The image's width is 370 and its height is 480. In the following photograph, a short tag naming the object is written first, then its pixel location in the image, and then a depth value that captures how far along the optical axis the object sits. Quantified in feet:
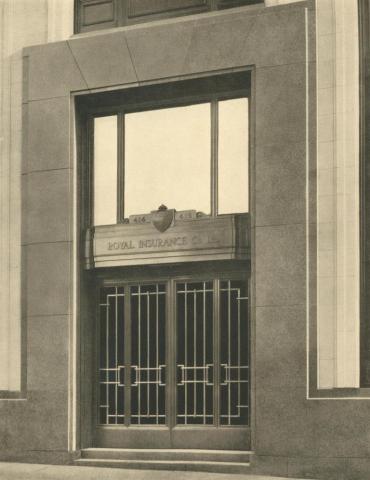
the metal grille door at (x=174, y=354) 48.24
